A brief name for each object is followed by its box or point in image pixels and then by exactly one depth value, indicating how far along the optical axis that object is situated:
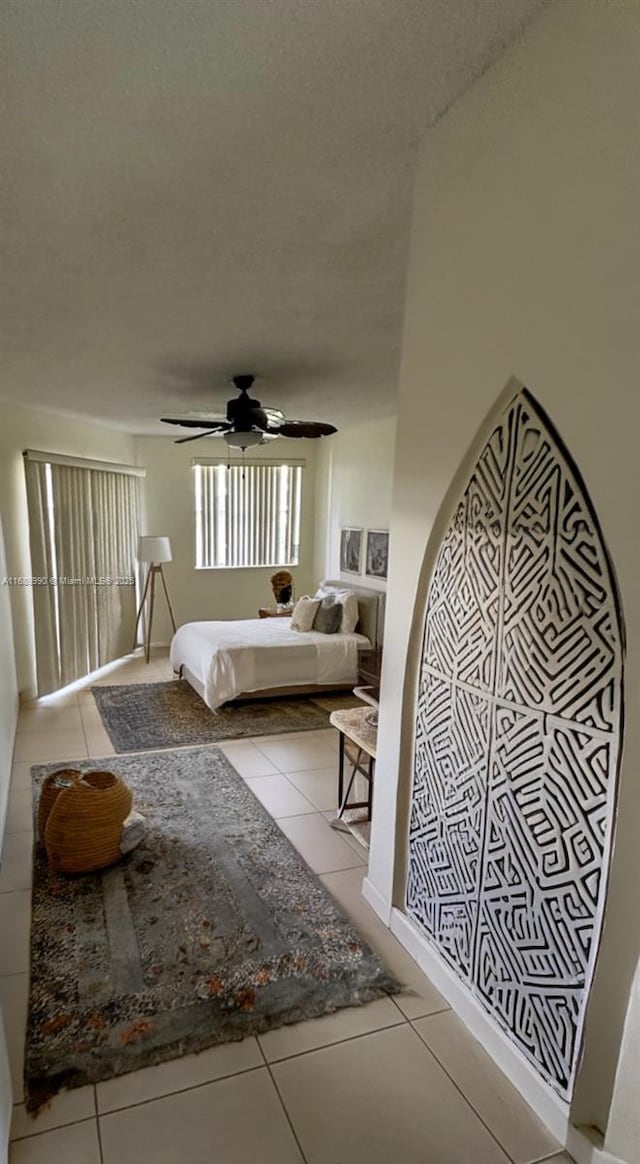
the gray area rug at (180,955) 1.75
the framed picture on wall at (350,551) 5.90
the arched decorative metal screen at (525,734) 1.35
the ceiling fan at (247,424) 3.68
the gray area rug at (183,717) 4.19
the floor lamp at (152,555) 5.99
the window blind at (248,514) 6.79
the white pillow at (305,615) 5.28
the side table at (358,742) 2.68
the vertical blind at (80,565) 4.86
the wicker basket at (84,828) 2.51
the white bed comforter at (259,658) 4.63
